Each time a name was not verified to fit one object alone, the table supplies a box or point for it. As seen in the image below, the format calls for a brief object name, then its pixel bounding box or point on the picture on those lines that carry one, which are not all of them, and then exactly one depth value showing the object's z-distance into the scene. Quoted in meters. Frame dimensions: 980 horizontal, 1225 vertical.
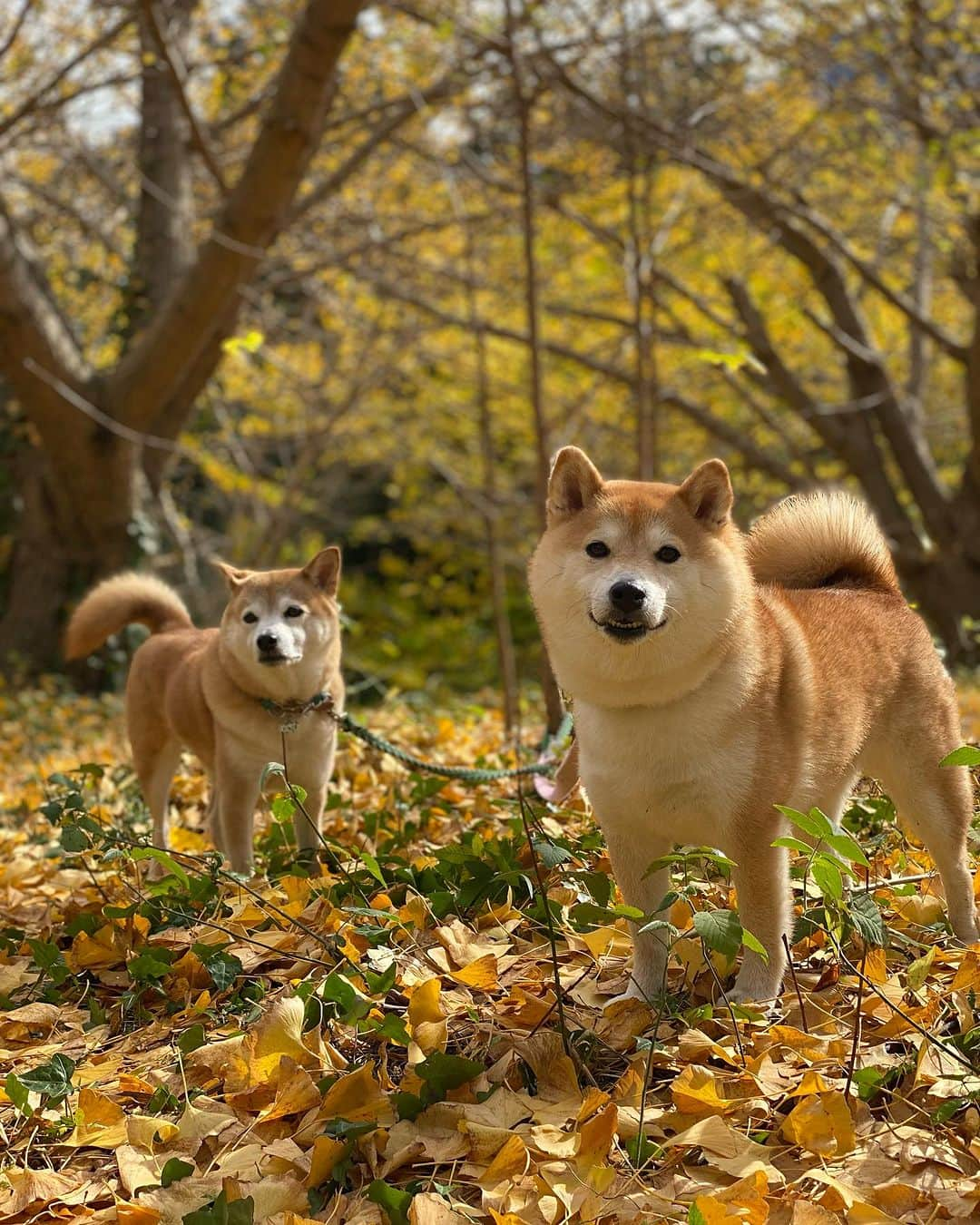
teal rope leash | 4.49
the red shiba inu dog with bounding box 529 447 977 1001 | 2.79
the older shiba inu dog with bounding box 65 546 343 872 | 4.47
